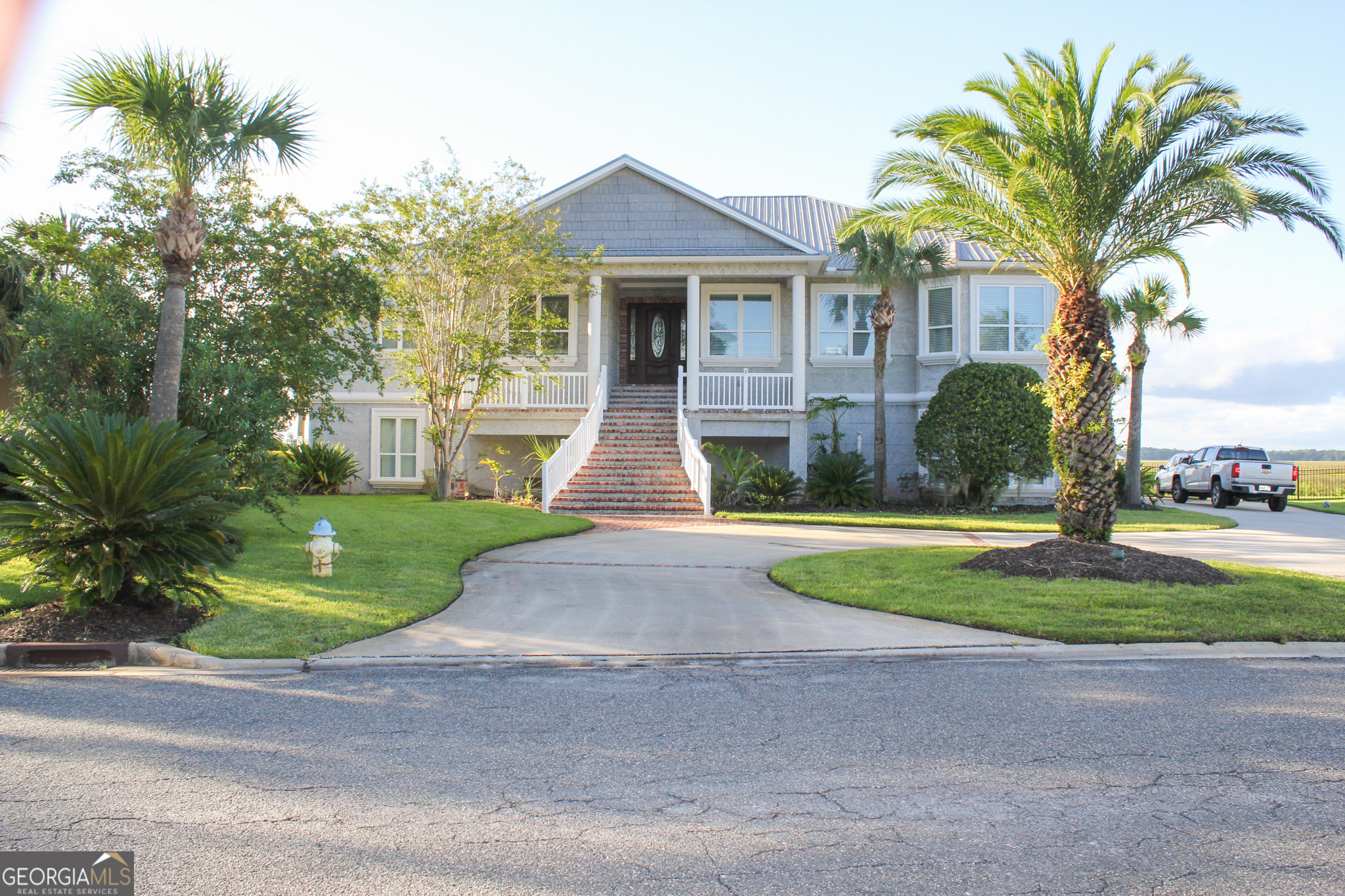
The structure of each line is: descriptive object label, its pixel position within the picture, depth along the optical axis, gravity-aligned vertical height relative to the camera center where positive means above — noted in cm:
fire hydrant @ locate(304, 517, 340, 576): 874 -90
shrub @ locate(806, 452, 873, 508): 1862 -35
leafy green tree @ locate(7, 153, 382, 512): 1017 +196
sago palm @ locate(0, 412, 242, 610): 659 -40
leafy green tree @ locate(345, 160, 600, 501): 1638 +368
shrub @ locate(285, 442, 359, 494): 1958 -11
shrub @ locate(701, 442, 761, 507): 1775 -14
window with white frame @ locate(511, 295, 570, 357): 1772 +301
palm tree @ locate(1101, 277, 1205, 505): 2031 +365
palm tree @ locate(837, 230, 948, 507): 1781 +424
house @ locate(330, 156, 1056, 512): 1938 +313
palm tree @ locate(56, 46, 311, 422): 895 +367
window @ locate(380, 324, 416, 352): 1712 +272
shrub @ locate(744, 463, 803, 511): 1786 -41
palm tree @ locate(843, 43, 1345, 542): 919 +312
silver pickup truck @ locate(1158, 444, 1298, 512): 2267 -15
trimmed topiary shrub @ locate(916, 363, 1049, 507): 1770 +88
